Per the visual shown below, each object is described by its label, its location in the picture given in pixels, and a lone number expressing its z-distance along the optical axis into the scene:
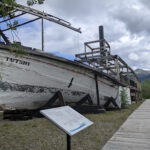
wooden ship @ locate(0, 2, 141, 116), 5.17
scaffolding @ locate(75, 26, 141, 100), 10.37
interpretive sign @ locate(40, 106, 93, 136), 2.13
